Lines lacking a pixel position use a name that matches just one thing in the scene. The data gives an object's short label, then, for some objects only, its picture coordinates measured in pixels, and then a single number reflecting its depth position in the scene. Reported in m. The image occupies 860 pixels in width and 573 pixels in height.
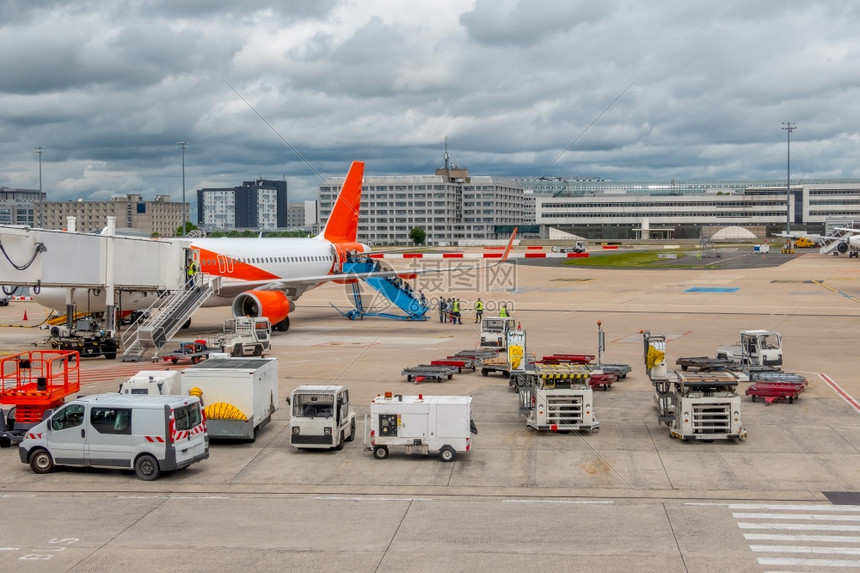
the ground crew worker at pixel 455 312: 57.72
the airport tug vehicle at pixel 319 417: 24.39
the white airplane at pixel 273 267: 48.97
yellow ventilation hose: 25.42
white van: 21.70
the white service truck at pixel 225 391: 25.41
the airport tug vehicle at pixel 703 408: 25.27
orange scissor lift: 25.48
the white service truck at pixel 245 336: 40.84
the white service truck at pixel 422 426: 23.48
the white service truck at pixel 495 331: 44.91
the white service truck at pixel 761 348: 37.88
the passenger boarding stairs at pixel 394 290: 60.47
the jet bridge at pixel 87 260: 38.31
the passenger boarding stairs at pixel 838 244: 144.75
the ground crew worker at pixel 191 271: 47.22
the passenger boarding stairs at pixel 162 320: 41.12
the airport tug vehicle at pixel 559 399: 26.47
